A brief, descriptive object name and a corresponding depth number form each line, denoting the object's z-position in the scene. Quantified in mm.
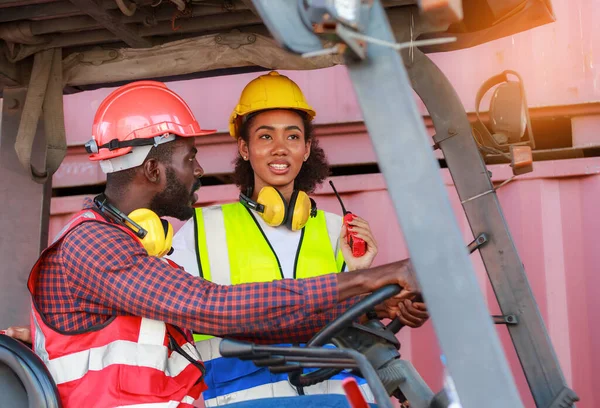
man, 2170
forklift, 1537
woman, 3018
